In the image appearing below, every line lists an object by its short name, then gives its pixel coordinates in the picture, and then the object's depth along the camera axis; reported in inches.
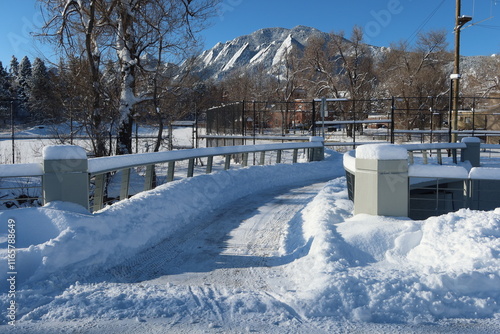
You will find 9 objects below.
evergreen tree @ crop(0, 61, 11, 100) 1602.5
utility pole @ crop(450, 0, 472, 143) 779.4
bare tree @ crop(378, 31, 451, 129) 1829.5
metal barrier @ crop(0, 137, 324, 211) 247.0
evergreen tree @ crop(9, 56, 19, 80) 2544.0
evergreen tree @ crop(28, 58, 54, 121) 759.1
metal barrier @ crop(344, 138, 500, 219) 261.0
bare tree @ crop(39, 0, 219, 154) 563.6
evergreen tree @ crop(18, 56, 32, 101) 1910.6
